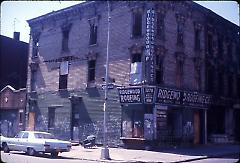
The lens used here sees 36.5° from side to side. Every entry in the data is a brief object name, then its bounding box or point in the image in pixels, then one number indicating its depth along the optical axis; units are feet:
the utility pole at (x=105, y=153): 63.16
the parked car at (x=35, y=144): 64.08
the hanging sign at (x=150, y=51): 82.38
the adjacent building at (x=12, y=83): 117.50
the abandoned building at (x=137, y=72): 84.23
